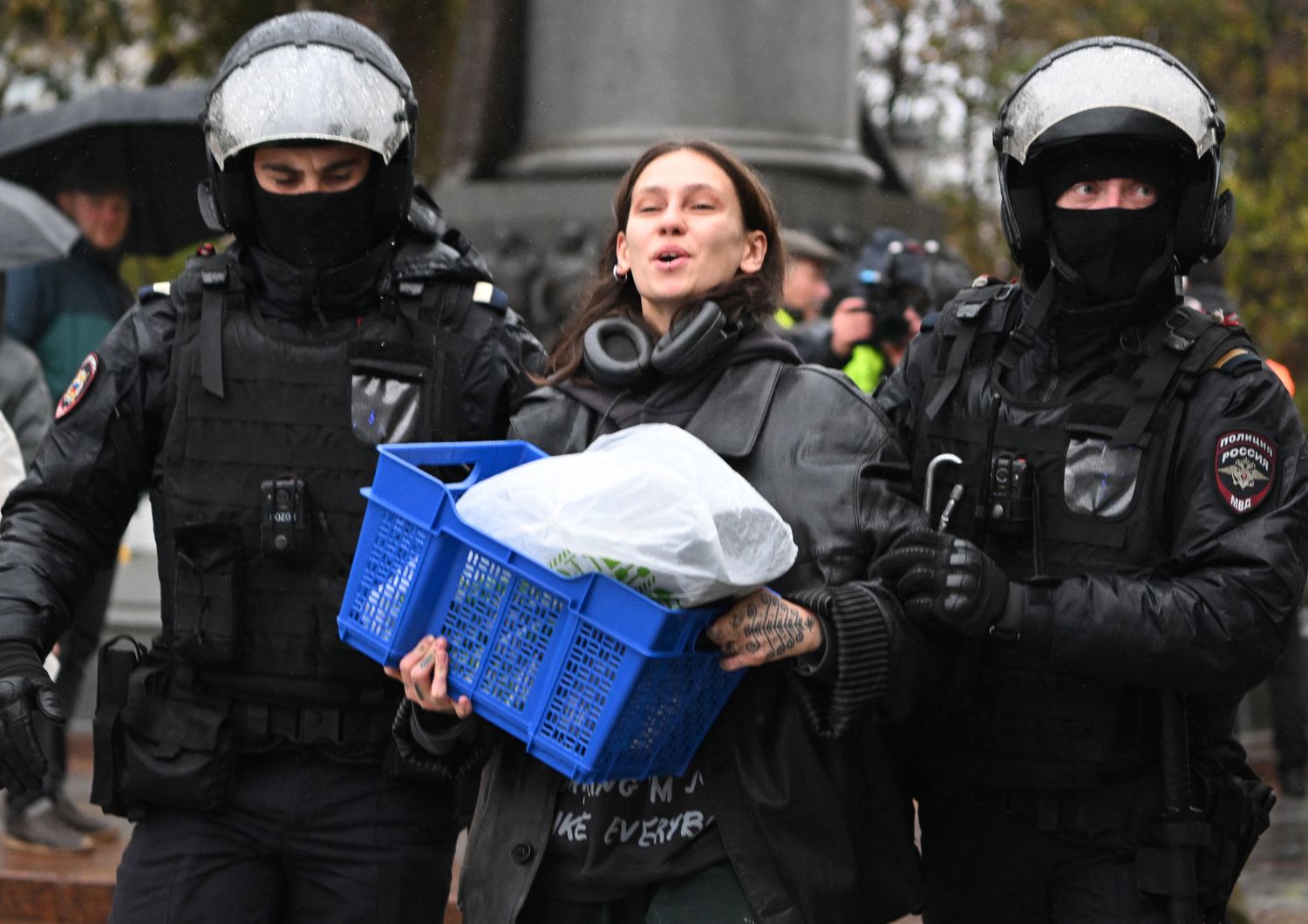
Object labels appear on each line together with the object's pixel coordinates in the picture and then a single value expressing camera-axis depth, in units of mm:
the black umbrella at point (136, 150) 8438
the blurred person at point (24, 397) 6105
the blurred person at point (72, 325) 6582
